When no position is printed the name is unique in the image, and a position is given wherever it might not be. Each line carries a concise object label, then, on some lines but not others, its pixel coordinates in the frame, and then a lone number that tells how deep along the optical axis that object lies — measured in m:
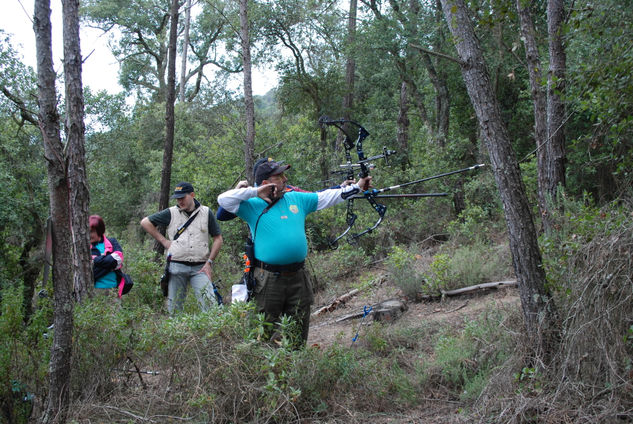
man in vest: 6.38
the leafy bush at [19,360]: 4.06
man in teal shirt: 4.78
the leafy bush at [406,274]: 8.03
